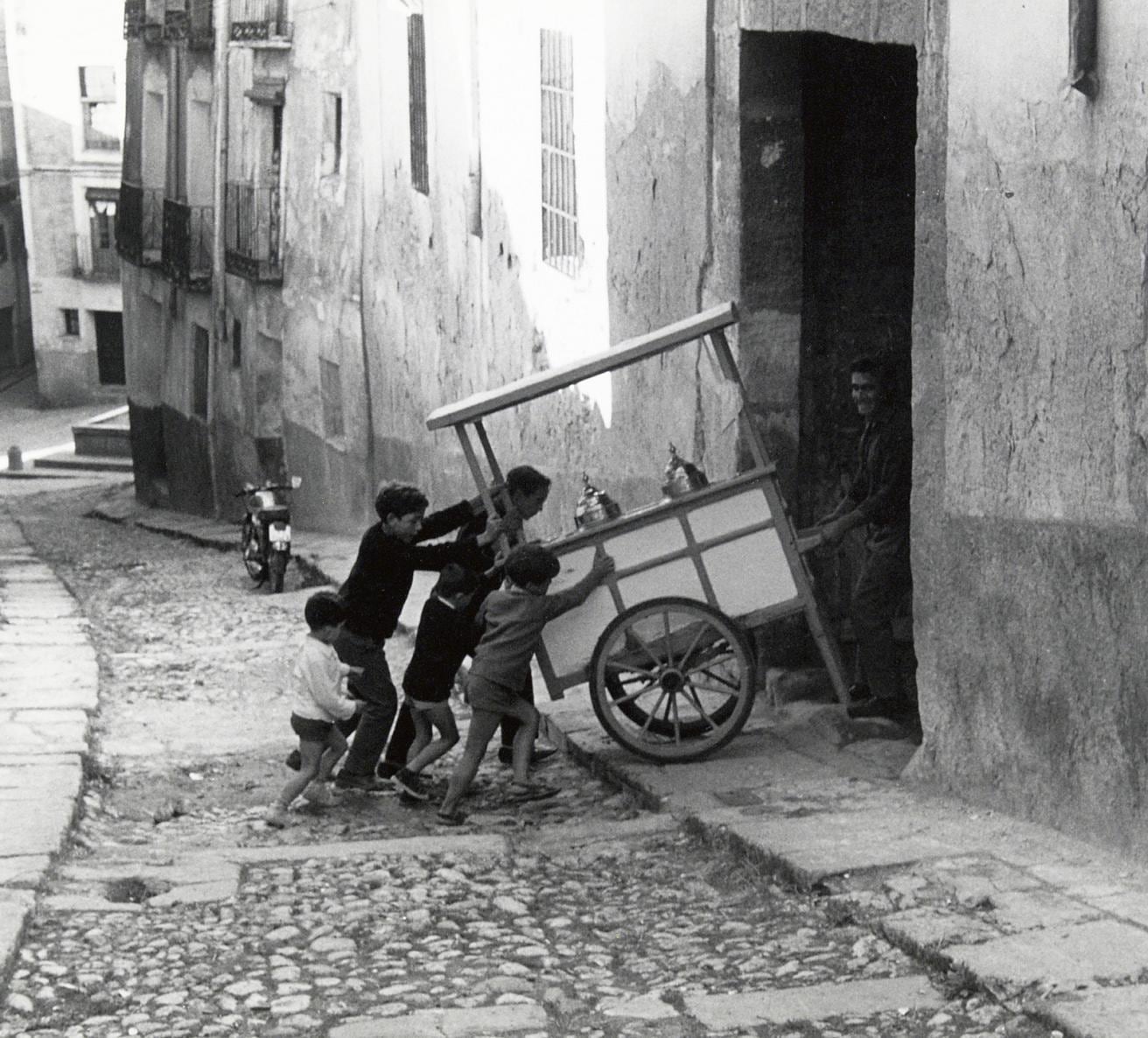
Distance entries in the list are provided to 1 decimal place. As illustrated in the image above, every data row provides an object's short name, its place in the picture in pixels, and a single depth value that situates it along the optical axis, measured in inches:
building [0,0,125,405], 1520.7
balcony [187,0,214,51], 907.4
